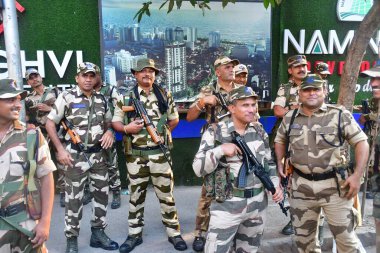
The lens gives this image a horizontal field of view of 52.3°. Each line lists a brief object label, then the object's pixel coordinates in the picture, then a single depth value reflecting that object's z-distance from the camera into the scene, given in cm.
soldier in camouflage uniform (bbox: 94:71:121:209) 535
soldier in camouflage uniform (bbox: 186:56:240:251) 407
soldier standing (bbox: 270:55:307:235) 459
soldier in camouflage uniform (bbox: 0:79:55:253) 252
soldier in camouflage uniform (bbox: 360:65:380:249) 343
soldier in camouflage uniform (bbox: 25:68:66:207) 529
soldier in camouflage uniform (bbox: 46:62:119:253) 395
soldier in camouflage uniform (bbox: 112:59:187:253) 401
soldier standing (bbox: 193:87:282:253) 296
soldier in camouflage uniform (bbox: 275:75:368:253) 318
